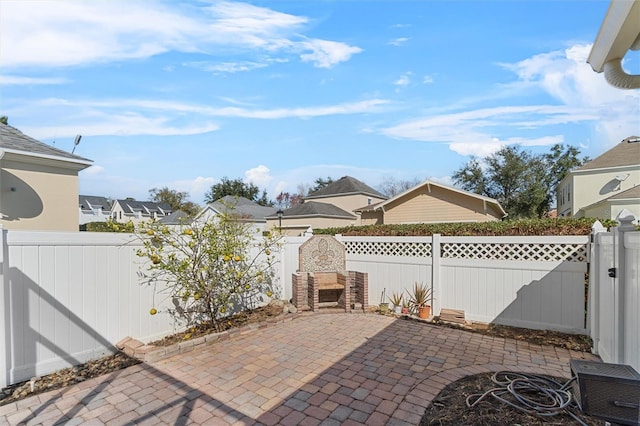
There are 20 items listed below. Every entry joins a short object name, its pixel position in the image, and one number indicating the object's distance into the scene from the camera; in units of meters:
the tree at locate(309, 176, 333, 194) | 45.69
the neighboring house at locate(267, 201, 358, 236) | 21.52
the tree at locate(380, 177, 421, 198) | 46.38
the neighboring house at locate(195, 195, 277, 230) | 26.70
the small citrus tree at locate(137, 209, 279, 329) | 4.52
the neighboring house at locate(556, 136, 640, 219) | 17.70
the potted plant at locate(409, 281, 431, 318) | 5.94
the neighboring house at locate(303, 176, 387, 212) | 27.23
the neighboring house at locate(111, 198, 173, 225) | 36.28
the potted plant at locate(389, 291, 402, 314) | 6.31
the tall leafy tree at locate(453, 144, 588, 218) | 26.41
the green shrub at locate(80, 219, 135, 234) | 4.32
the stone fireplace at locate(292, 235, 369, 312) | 6.29
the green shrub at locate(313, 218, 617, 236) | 5.46
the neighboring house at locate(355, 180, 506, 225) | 14.06
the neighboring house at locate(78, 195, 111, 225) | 36.25
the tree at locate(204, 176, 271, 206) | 45.48
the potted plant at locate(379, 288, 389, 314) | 6.34
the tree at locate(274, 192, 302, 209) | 46.28
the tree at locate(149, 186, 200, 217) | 42.78
